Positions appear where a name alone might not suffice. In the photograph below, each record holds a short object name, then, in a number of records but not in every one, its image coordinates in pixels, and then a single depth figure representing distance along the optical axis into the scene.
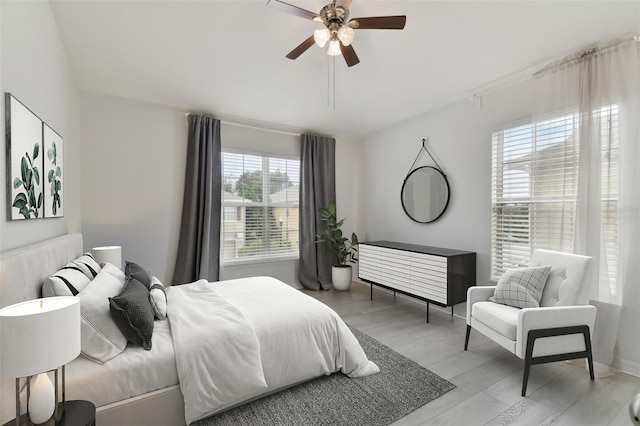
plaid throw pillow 2.32
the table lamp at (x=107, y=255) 2.84
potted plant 4.54
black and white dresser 3.07
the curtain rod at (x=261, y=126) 4.04
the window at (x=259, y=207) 4.15
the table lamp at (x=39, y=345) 0.96
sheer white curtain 2.20
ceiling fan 1.82
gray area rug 1.74
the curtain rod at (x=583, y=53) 2.20
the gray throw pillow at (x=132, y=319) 1.63
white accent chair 2.00
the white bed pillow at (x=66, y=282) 1.53
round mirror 3.69
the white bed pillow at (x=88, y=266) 2.02
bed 1.45
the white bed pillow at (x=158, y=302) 2.00
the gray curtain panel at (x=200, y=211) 3.68
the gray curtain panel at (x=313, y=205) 4.62
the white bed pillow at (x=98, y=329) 1.53
